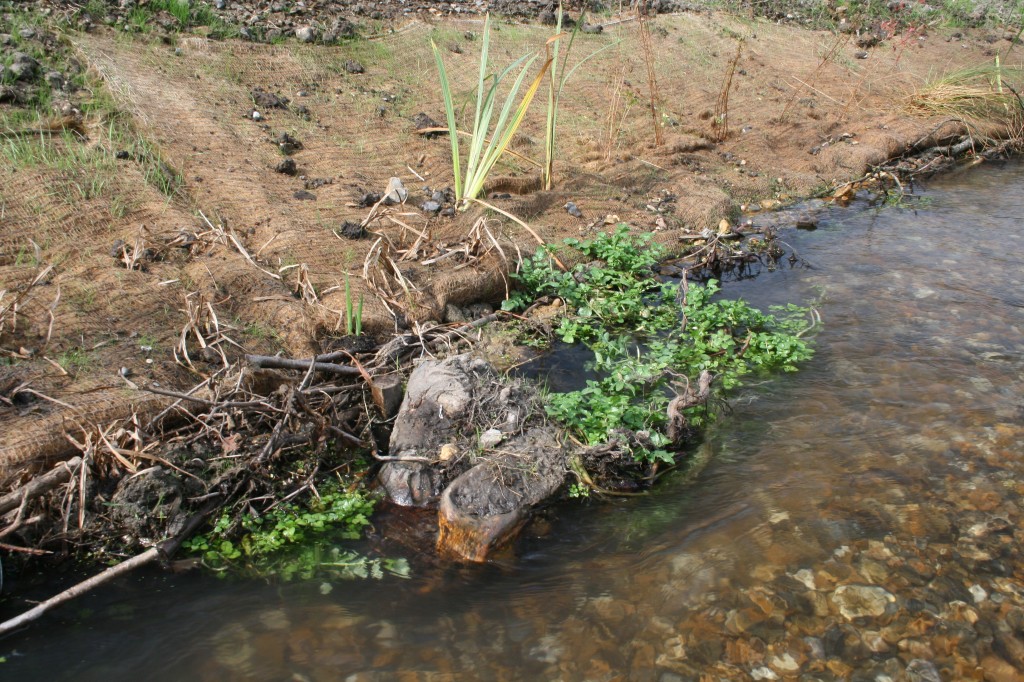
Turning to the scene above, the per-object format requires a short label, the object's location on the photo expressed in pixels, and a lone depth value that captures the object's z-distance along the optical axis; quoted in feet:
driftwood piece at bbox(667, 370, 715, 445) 10.22
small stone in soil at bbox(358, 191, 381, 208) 14.26
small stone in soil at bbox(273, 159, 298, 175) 14.53
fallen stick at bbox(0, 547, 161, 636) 7.30
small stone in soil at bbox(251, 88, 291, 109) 16.21
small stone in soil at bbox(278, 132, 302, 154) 15.31
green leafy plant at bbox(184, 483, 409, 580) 8.52
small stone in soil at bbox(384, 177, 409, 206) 14.52
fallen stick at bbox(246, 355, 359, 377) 10.00
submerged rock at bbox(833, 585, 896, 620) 8.00
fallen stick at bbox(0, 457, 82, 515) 7.97
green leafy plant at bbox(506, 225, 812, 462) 10.37
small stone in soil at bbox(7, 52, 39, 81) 14.33
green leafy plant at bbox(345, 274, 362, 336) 10.99
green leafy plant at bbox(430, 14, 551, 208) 13.64
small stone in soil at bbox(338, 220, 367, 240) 13.28
